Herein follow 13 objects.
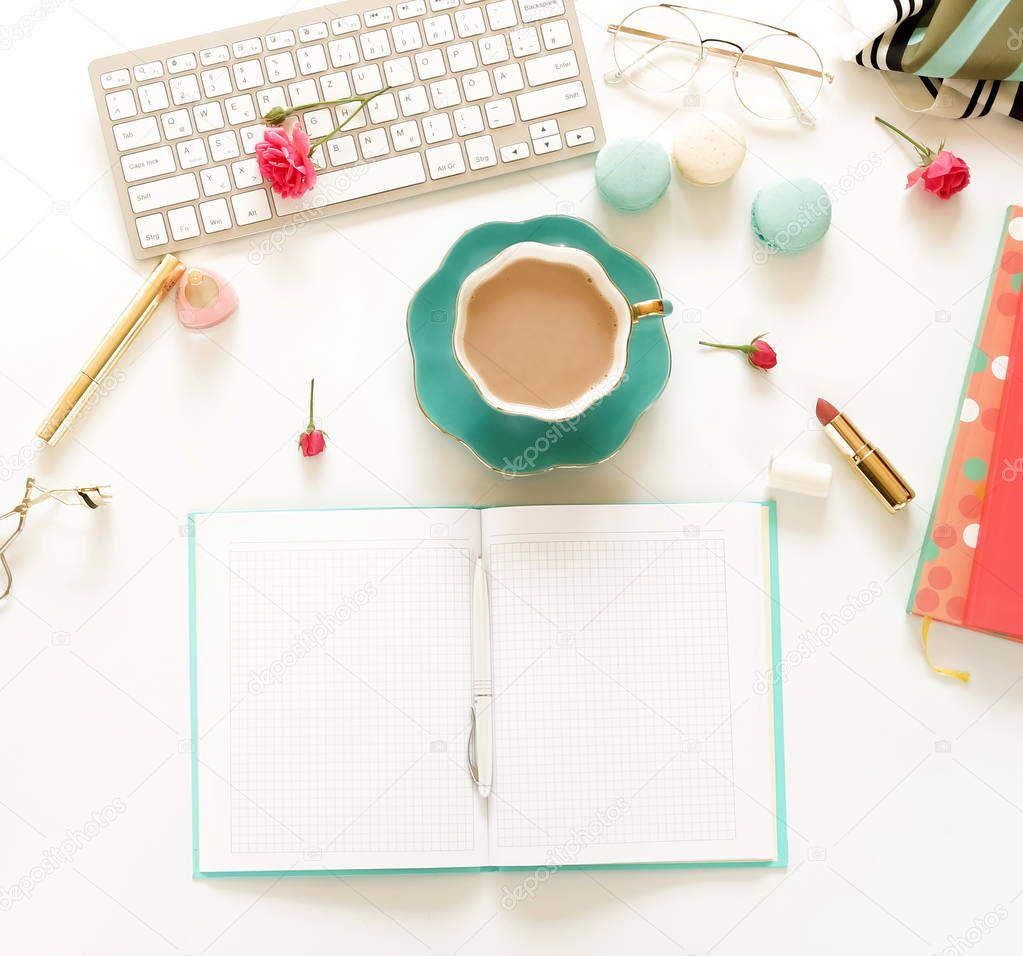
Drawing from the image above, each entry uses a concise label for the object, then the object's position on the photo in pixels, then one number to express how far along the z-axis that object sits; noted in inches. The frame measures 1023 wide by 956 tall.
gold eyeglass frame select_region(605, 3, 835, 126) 40.7
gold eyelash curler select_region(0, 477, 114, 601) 39.4
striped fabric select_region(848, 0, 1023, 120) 38.9
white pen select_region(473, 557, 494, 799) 38.4
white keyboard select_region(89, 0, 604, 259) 39.6
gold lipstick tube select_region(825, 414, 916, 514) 39.1
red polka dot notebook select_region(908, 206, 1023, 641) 38.9
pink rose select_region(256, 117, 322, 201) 37.9
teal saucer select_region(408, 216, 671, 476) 37.9
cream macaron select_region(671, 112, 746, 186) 39.4
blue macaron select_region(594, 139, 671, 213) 39.0
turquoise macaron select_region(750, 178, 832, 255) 39.2
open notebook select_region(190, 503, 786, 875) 39.0
